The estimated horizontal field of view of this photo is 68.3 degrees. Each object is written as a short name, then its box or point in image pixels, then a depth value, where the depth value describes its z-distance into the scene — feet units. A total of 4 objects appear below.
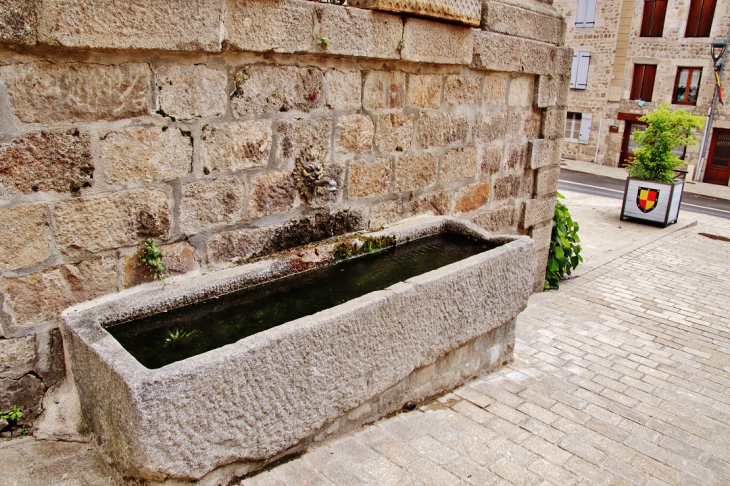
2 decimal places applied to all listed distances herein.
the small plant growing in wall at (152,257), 7.75
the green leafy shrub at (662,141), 27.71
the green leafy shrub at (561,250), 18.01
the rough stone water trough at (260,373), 5.75
